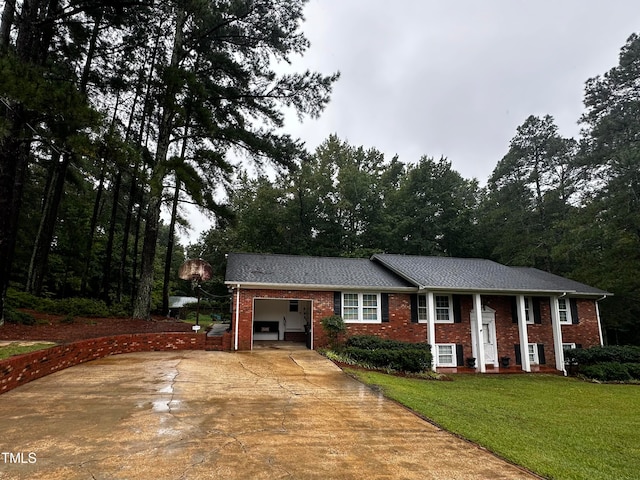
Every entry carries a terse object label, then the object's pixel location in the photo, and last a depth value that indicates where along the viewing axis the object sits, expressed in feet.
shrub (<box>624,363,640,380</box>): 44.78
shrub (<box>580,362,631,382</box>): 43.98
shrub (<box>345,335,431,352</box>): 40.29
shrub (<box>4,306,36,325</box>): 35.17
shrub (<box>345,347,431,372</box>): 37.27
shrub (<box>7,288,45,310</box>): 43.42
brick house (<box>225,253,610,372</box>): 43.45
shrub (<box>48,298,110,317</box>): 45.75
